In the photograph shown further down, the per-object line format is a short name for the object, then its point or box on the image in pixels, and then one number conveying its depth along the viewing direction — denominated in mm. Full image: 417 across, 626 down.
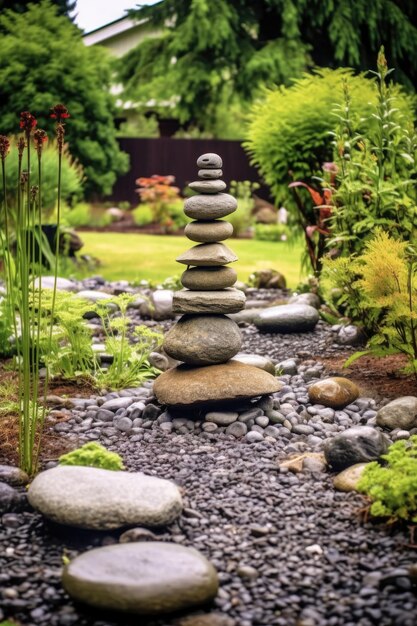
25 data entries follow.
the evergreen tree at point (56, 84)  15727
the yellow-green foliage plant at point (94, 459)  4105
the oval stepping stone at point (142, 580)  3053
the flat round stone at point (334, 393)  5445
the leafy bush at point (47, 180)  11273
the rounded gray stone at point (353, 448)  4363
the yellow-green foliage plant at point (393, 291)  5184
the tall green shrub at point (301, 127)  8938
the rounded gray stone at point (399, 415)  5031
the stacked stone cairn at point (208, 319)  5070
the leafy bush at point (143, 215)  17391
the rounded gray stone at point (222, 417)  5086
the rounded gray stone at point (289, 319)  7340
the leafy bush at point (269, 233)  15523
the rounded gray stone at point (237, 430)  4957
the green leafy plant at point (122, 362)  5844
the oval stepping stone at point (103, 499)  3605
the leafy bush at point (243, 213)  16125
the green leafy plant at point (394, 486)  3676
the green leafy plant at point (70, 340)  5863
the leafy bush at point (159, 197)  17000
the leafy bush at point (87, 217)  15759
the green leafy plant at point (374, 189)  6375
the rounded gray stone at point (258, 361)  5922
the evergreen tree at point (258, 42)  16047
